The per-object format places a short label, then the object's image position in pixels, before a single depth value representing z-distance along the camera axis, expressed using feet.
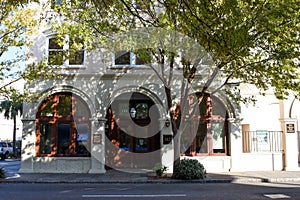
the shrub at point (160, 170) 46.55
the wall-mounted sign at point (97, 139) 53.21
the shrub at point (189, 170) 43.62
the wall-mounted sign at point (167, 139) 53.21
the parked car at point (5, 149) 102.93
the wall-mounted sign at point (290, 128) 54.70
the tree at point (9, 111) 125.21
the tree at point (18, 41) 45.68
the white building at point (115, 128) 53.31
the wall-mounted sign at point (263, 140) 55.77
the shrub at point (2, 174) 44.38
